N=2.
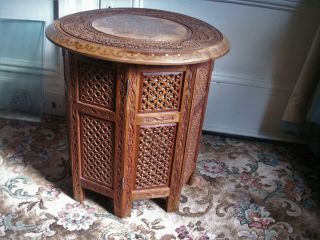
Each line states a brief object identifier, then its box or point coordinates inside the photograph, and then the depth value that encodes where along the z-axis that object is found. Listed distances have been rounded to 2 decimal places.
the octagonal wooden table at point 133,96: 1.09
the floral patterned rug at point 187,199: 1.35
